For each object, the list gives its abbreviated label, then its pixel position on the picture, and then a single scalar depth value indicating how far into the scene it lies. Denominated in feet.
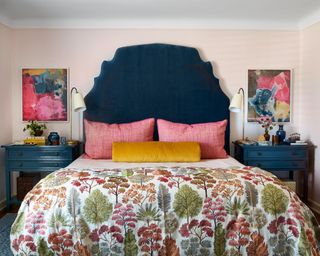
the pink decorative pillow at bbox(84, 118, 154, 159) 11.51
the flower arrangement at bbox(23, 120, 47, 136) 12.55
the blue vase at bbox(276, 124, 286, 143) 12.41
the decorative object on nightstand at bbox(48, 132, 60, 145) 12.18
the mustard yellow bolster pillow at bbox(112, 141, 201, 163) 10.52
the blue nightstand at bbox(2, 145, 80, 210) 11.78
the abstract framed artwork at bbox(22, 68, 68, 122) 12.98
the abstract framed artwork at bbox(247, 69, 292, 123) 13.23
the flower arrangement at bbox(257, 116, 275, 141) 12.51
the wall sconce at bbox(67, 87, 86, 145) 12.02
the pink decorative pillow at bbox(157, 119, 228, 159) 11.59
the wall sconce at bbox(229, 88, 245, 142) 12.19
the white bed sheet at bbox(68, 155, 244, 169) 9.86
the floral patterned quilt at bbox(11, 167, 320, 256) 6.84
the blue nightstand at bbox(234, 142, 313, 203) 11.96
